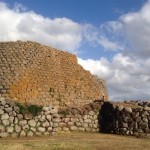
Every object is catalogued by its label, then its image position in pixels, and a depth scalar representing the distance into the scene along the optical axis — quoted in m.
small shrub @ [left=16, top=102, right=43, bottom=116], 10.34
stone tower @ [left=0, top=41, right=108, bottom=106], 15.91
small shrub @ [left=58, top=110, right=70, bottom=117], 11.56
